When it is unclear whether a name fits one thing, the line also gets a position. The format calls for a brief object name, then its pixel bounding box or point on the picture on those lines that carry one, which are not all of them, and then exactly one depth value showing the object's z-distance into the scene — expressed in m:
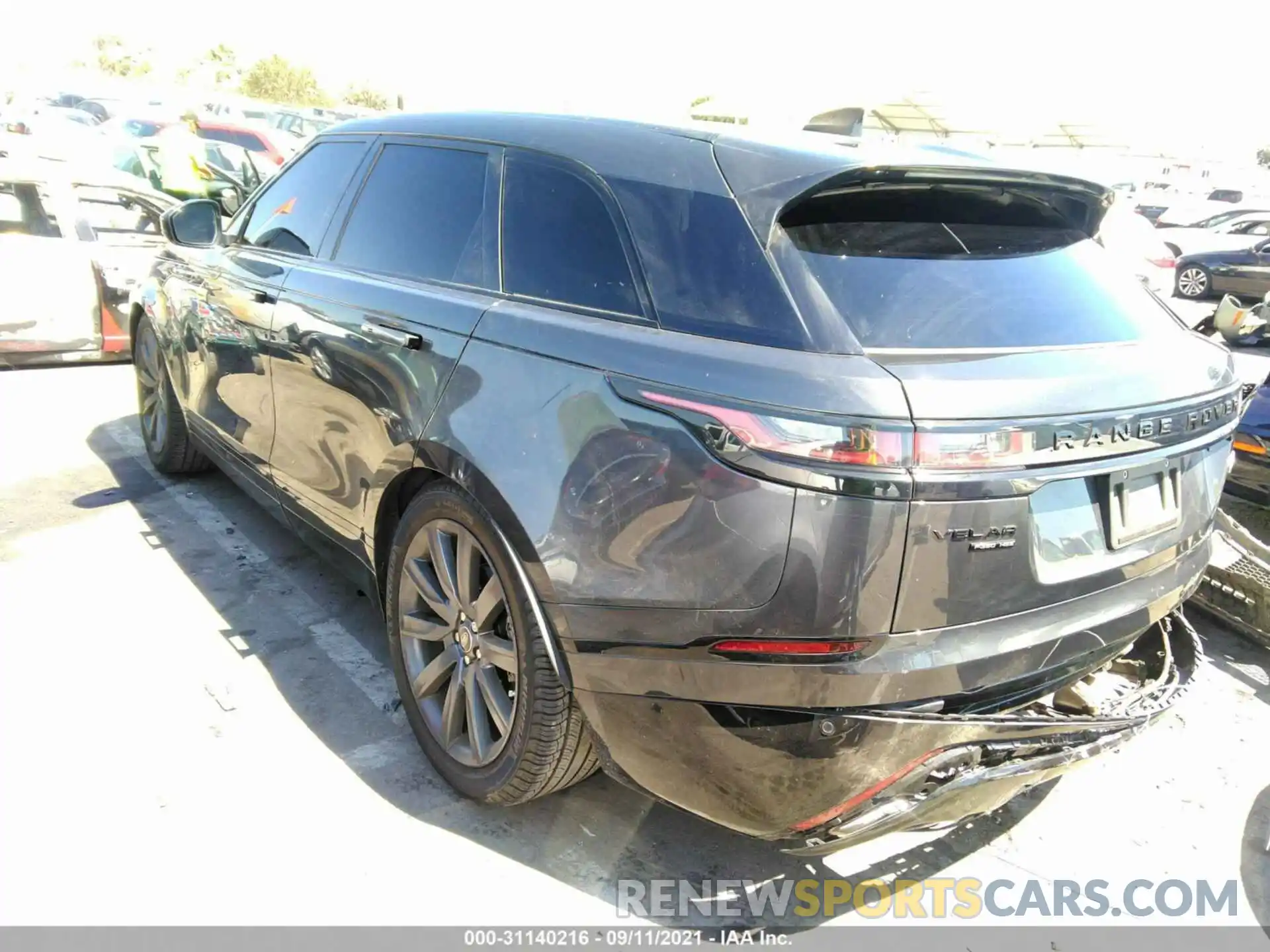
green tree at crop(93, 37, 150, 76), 68.00
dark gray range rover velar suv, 1.90
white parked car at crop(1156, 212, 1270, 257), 17.11
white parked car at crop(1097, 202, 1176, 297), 13.10
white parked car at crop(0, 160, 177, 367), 6.89
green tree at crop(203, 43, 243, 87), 59.70
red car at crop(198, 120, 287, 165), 15.76
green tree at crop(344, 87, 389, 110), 62.22
